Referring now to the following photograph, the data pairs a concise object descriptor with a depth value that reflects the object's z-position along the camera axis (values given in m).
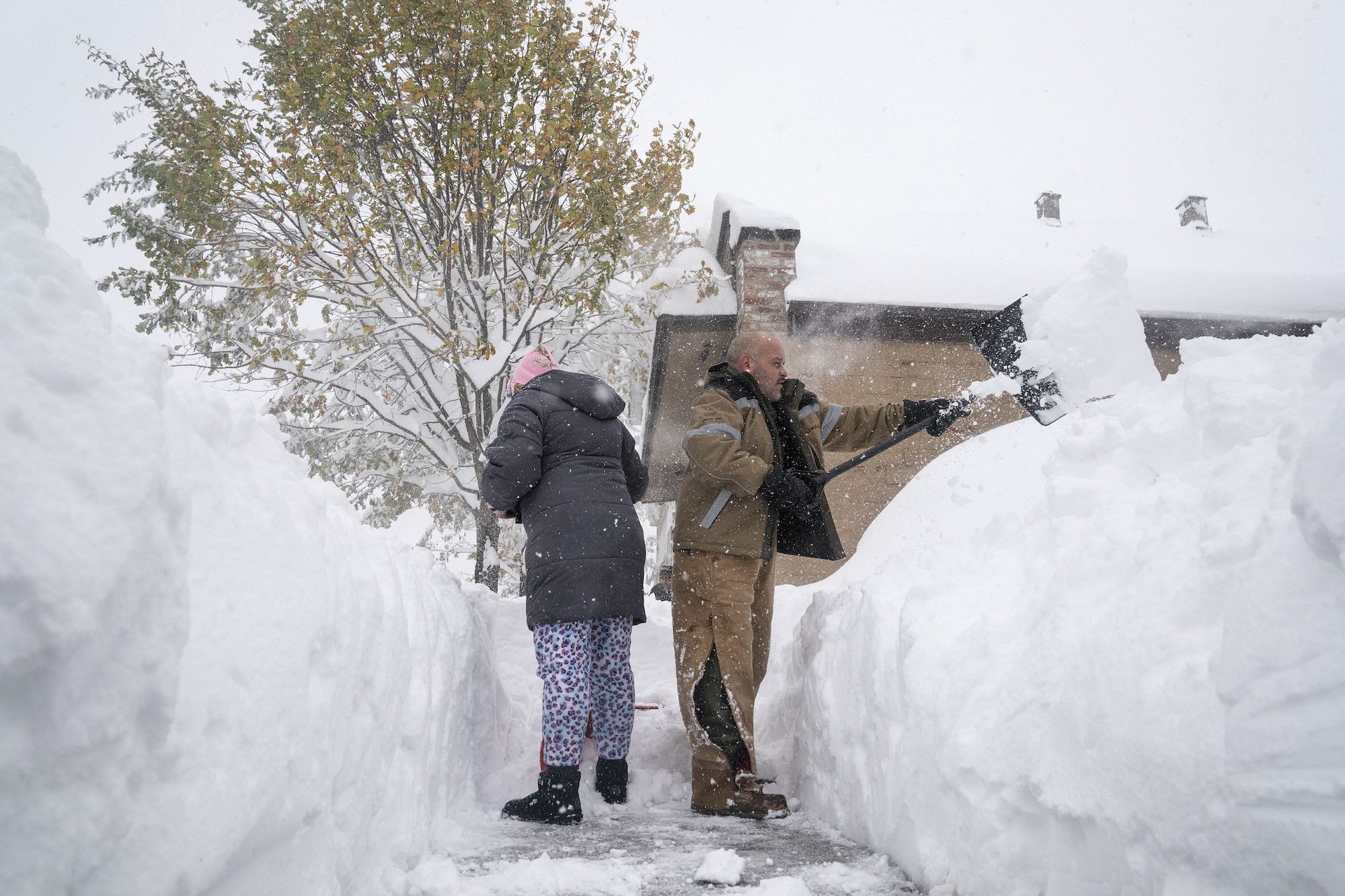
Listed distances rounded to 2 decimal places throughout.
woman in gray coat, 2.75
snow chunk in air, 3.05
